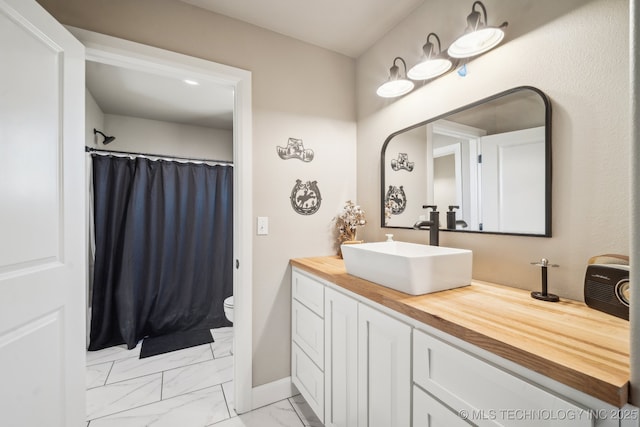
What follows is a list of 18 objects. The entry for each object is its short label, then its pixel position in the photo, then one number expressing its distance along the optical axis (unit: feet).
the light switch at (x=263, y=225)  5.77
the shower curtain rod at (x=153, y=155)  8.25
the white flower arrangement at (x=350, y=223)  6.46
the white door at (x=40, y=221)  3.12
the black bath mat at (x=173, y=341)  7.98
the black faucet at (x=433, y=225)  4.68
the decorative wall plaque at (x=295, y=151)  6.04
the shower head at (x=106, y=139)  8.93
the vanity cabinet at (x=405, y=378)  1.89
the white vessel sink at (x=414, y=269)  3.28
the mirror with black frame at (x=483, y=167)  3.59
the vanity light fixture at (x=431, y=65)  4.58
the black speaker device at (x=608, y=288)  2.61
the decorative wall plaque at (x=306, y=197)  6.18
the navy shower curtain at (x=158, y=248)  8.32
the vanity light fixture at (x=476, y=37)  3.84
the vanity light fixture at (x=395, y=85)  5.36
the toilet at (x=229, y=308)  7.98
